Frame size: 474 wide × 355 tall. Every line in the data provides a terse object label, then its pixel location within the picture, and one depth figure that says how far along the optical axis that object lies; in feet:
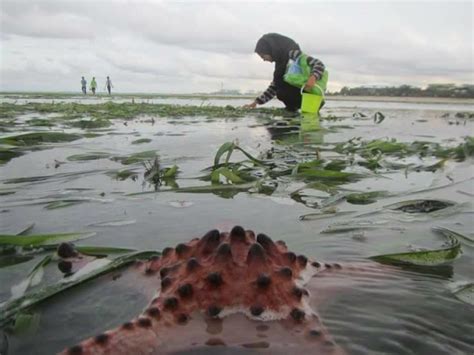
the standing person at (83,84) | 184.96
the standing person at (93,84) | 177.88
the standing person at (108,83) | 189.26
